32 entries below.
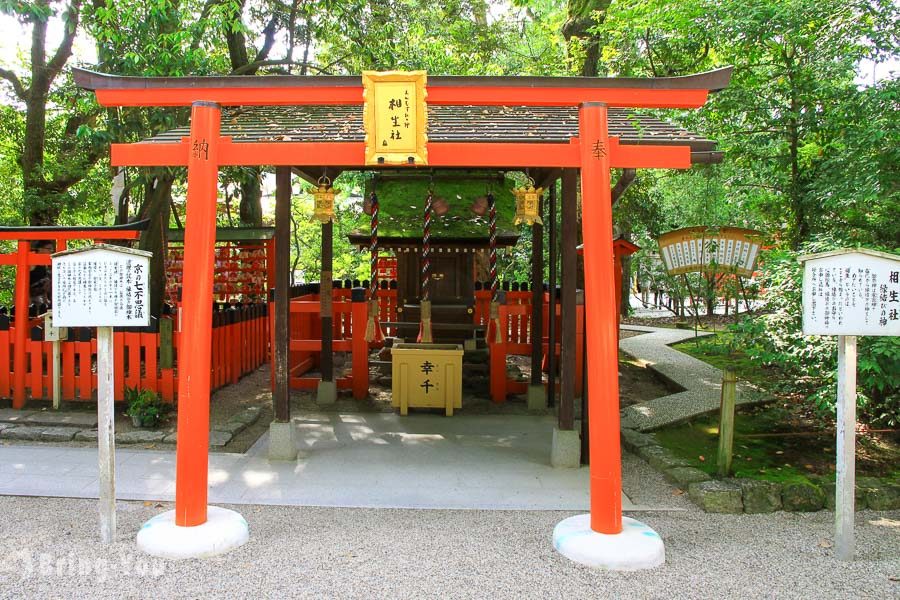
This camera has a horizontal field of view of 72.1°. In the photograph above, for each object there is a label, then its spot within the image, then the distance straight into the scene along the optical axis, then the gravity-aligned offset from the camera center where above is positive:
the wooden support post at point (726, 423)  5.42 -1.15
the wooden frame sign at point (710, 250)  8.17 +0.61
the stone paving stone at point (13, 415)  6.97 -1.41
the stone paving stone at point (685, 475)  5.36 -1.61
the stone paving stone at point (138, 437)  6.57 -1.53
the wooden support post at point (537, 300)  8.27 -0.09
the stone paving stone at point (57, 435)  6.57 -1.50
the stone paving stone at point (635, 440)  6.50 -1.57
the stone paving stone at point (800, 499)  4.97 -1.65
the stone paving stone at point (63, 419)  6.89 -1.42
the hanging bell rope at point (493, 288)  7.93 +0.07
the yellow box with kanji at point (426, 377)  7.88 -1.07
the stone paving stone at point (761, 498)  4.95 -1.64
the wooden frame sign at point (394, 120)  4.44 +1.25
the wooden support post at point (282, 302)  6.10 -0.08
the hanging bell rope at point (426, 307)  8.26 -0.18
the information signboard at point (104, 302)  4.16 -0.06
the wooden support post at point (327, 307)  8.45 -0.19
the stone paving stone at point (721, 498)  4.95 -1.65
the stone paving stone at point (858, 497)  4.98 -1.65
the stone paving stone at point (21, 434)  6.59 -1.50
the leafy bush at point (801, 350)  4.86 -0.48
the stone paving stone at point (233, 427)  6.91 -1.52
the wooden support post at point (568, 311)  5.98 -0.17
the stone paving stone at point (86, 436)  6.55 -1.51
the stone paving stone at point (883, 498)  4.94 -1.64
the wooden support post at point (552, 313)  7.56 -0.25
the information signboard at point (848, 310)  4.02 -0.11
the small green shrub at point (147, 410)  6.91 -1.31
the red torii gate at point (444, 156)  4.30 +1.02
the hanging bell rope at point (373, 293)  8.29 +0.01
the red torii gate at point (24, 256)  7.50 +0.46
